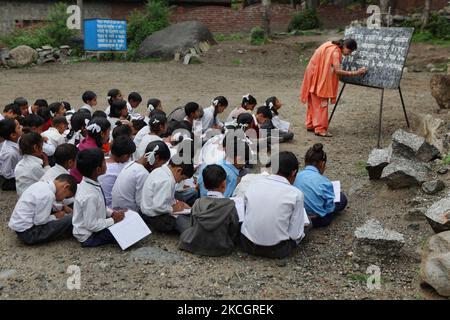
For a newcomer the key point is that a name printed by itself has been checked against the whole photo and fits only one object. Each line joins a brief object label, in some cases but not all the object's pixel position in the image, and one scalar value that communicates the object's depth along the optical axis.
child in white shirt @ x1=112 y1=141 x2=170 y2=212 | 4.53
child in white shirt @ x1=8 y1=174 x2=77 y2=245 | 4.14
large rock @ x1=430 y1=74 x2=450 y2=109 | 8.20
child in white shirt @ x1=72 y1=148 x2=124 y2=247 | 4.07
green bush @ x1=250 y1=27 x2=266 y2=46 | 17.89
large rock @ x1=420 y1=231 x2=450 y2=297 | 3.29
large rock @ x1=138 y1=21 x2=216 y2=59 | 16.88
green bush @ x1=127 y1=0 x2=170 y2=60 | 18.65
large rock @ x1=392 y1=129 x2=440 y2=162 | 5.58
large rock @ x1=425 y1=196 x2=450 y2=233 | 3.90
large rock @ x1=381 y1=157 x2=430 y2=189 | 5.03
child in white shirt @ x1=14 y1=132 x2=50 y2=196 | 4.92
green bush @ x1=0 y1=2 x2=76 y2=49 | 17.28
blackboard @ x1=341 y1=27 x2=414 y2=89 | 7.28
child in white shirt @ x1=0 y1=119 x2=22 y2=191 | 5.50
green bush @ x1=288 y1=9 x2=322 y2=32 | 19.97
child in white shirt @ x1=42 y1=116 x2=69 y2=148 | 5.88
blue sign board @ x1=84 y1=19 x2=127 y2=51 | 16.62
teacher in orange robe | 7.62
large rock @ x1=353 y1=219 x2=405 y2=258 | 3.81
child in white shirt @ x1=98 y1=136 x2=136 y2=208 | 4.76
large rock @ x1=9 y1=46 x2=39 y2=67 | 15.76
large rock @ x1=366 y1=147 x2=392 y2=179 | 5.40
